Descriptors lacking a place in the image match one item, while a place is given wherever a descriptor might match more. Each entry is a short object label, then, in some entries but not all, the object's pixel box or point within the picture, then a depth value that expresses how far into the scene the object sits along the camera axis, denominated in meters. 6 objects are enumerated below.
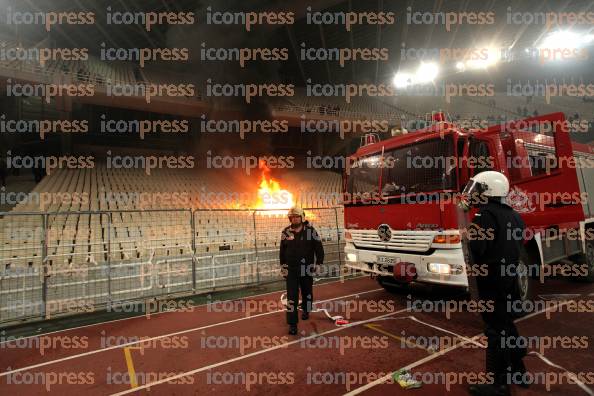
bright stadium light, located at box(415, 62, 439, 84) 25.55
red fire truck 4.62
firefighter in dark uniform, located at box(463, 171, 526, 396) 2.94
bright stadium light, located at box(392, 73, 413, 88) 28.30
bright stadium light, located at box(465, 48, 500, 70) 24.94
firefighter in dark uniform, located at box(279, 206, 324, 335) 5.04
